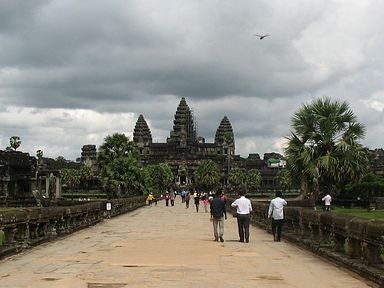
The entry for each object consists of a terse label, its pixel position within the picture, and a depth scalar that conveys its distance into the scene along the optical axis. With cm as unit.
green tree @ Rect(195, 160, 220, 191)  14388
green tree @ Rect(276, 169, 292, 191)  13209
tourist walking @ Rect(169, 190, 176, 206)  6778
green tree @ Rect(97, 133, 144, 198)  6581
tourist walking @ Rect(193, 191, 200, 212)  4977
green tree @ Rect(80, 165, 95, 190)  14762
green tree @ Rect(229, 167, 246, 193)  15412
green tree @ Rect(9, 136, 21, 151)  10700
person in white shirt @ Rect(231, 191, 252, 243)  1915
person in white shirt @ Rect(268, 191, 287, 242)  1933
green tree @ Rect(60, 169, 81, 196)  14125
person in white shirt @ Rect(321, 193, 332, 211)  3195
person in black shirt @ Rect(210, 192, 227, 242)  1925
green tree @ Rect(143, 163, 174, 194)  14025
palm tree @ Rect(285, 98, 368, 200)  3181
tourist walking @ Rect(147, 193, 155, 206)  6731
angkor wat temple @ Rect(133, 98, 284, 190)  19312
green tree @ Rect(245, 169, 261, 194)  16946
